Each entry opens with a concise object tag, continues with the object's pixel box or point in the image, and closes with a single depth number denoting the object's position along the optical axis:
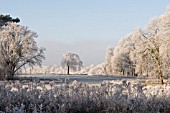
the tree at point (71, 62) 120.12
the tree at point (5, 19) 54.34
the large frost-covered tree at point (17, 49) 50.47
